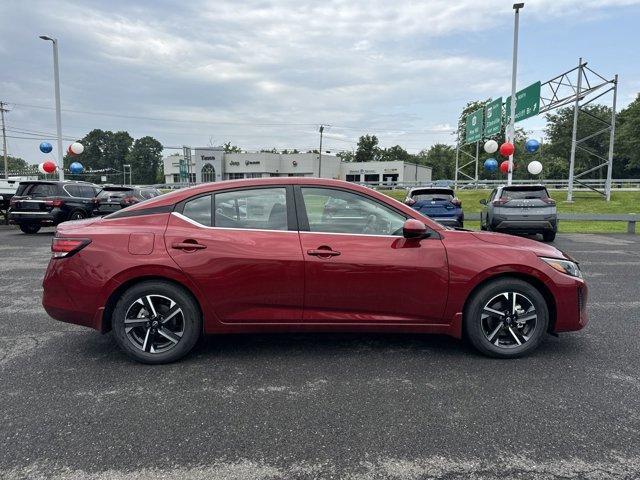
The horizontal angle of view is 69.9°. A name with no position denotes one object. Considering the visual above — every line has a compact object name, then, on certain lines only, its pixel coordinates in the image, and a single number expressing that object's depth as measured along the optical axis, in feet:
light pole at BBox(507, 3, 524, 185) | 61.41
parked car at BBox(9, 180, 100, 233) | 44.98
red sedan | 12.22
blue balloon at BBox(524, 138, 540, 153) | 89.16
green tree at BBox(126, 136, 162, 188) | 418.31
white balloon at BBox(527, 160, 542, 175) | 88.12
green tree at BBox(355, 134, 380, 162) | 331.98
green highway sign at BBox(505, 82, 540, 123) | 66.93
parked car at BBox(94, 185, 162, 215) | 48.34
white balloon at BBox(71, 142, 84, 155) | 81.32
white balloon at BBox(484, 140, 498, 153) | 97.00
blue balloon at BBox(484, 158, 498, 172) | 114.67
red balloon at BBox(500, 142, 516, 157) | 64.64
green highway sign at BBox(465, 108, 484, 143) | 95.96
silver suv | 38.47
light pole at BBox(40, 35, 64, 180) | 68.46
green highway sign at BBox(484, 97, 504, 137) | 85.77
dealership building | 230.48
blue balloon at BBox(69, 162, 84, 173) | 94.10
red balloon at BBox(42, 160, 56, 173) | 77.46
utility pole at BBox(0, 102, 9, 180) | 191.60
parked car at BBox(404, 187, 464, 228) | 40.93
